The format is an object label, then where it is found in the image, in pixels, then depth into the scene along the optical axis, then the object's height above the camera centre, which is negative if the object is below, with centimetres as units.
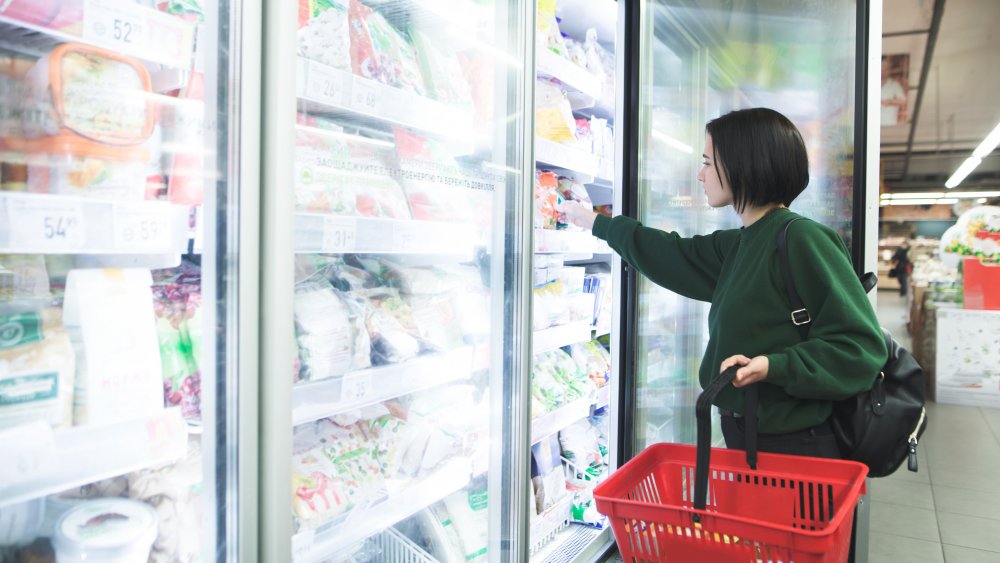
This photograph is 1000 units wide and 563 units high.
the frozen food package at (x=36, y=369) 94 -15
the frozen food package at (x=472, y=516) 182 -68
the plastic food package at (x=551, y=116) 230 +57
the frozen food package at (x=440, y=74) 177 +56
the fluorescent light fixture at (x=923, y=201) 2257 +283
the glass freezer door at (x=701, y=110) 229 +64
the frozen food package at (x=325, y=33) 137 +52
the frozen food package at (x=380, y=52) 155 +55
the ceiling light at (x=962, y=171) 1169 +237
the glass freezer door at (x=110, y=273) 93 +0
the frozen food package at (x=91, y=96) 97 +27
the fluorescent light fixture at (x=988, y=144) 822 +190
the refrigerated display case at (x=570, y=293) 223 -6
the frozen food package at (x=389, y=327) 156 -13
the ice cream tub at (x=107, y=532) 104 -43
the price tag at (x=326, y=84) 121 +36
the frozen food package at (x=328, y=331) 135 -12
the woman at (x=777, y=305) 137 -6
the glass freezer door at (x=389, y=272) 113 +1
